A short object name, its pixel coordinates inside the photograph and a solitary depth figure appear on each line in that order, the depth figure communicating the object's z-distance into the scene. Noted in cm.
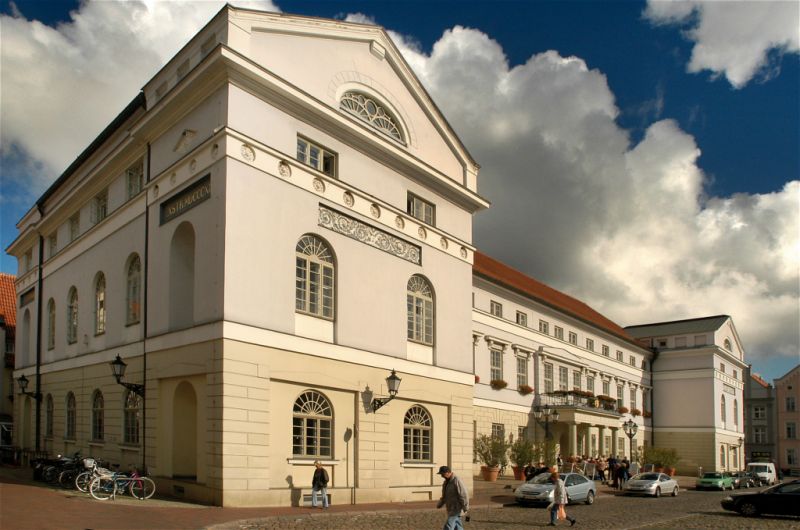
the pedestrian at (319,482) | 2016
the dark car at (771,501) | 2225
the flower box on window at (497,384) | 3903
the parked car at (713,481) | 4061
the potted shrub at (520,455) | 3512
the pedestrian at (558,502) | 1955
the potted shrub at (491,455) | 3438
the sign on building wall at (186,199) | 2036
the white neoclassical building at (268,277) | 1967
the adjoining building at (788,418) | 8538
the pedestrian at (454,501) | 1338
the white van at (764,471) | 4761
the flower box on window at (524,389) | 4161
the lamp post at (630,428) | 4100
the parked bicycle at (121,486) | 1859
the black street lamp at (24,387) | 3141
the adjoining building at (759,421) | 8738
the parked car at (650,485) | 3259
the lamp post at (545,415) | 4119
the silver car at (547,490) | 2467
